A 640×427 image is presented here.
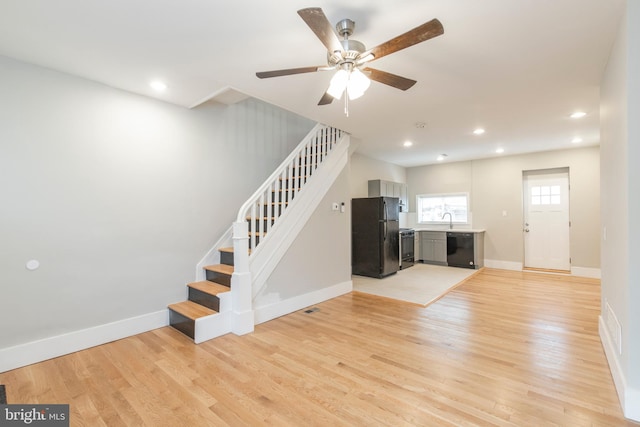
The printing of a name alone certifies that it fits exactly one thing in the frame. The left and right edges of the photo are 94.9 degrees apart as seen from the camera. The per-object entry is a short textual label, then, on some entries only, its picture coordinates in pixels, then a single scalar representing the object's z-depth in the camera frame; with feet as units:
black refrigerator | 17.82
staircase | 9.97
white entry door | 19.65
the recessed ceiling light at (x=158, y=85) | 9.38
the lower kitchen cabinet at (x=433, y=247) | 22.40
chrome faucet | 23.81
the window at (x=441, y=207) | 23.40
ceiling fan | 5.10
